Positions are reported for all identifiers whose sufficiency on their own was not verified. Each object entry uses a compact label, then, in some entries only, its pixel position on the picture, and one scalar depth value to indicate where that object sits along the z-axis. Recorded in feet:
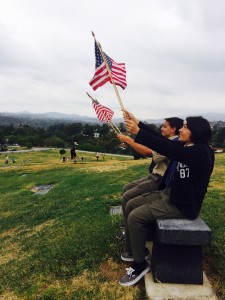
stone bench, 9.69
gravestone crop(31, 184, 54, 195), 33.77
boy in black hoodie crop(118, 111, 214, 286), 9.72
